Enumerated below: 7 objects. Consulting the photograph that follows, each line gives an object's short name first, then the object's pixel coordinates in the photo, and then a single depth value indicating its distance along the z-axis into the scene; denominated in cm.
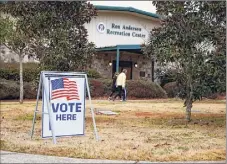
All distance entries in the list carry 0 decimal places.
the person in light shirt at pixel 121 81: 2164
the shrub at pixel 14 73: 2442
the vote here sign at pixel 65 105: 817
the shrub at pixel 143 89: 2561
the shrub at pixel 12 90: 2230
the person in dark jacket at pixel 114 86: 2239
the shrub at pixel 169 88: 2789
